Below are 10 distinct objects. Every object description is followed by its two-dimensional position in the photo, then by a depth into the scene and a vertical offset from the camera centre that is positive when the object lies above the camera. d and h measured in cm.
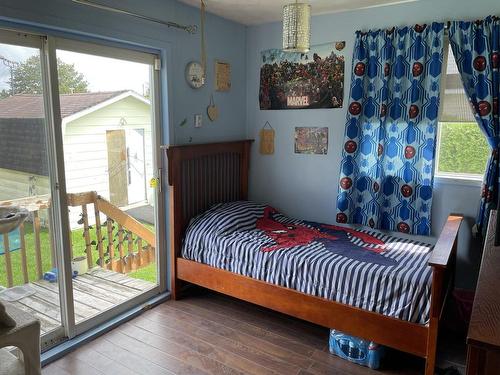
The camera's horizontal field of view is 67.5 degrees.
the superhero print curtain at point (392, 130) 282 +4
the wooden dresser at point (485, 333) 95 -51
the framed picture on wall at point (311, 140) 342 -5
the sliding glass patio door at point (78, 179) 223 -31
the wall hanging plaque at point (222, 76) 346 +55
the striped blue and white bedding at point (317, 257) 222 -83
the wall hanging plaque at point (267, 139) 372 -4
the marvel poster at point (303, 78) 328 +52
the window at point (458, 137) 279 -1
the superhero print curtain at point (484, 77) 256 +41
